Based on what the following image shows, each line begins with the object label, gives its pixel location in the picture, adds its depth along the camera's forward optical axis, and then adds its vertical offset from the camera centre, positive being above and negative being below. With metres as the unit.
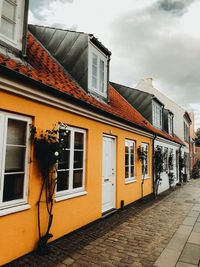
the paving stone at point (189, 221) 7.55 -1.97
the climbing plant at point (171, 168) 17.11 -0.62
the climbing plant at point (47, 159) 4.80 -0.04
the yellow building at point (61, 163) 4.31 -0.01
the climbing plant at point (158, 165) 13.02 -0.31
